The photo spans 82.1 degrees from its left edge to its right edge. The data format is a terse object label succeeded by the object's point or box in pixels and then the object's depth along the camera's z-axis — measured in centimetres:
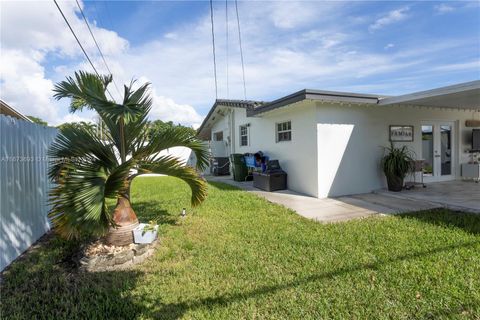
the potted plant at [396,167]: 809
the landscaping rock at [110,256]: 359
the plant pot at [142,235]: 395
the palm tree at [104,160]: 309
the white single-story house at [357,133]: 769
